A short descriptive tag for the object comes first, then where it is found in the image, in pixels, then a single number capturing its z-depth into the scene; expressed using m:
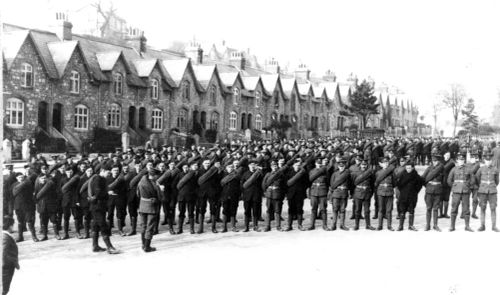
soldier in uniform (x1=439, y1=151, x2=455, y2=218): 14.65
